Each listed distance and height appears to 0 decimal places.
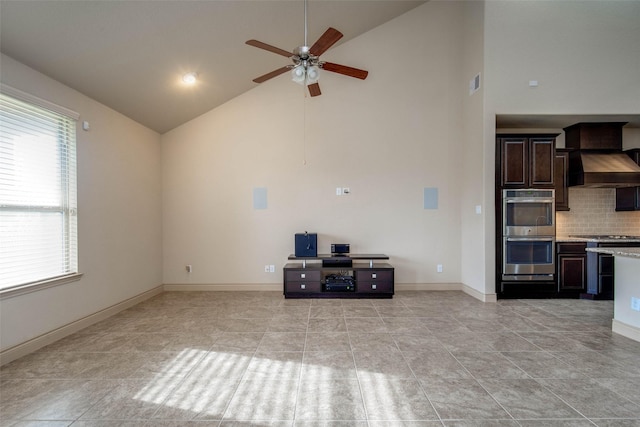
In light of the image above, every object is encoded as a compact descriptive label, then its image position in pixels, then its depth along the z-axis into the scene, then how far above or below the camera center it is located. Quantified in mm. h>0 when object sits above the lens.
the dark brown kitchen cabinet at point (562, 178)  4546 +537
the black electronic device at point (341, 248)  4625 -601
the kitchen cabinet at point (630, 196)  4480 +246
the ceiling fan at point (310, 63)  2606 +1520
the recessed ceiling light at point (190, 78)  3812 +1825
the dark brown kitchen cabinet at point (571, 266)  4258 -821
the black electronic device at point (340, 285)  4426 -1146
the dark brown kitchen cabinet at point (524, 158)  4227 +797
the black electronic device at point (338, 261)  4449 -788
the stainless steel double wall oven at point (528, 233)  4223 -321
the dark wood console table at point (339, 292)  4418 -1093
